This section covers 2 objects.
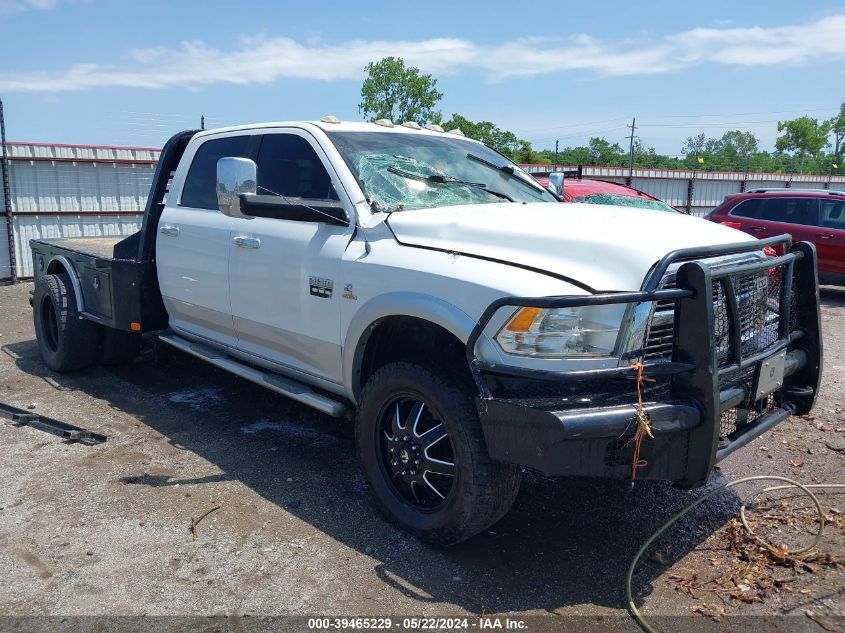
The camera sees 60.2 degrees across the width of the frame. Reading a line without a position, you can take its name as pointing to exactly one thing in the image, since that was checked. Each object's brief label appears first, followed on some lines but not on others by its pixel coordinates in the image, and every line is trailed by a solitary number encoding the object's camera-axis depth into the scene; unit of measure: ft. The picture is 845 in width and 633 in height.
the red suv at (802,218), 35.76
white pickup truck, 9.56
